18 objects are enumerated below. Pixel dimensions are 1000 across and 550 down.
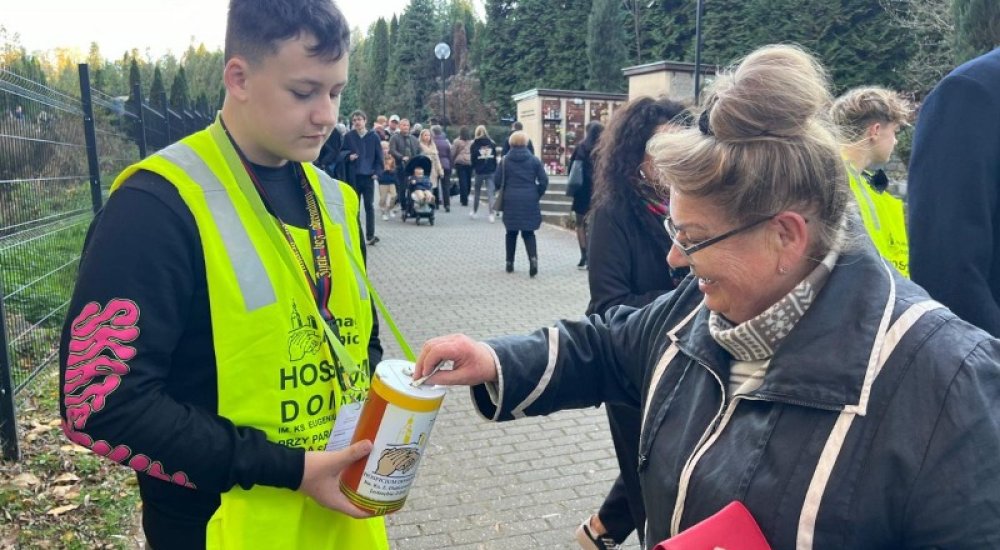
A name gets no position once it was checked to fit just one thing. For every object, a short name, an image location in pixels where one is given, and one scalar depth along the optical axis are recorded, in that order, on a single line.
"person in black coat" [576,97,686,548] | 3.19
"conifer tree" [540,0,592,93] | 40.47
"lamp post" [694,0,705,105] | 13.86
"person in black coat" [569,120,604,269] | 9.12
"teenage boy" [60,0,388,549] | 1.62
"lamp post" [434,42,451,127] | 28.16
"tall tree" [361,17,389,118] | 66.00
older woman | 1.33
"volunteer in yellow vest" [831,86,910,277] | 3.82
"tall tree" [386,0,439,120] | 55.50
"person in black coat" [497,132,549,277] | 10.61
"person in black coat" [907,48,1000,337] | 2.29
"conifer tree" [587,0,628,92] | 36.28
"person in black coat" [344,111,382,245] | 13.06
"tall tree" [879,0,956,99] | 20.59
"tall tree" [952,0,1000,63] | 12.05
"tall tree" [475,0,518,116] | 43.91
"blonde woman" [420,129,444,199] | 17.28
